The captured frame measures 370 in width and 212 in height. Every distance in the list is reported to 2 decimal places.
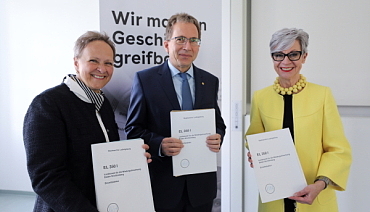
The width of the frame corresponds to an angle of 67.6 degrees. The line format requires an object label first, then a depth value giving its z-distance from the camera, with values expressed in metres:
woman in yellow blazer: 1.49
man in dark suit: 1.74
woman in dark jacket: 1.21
